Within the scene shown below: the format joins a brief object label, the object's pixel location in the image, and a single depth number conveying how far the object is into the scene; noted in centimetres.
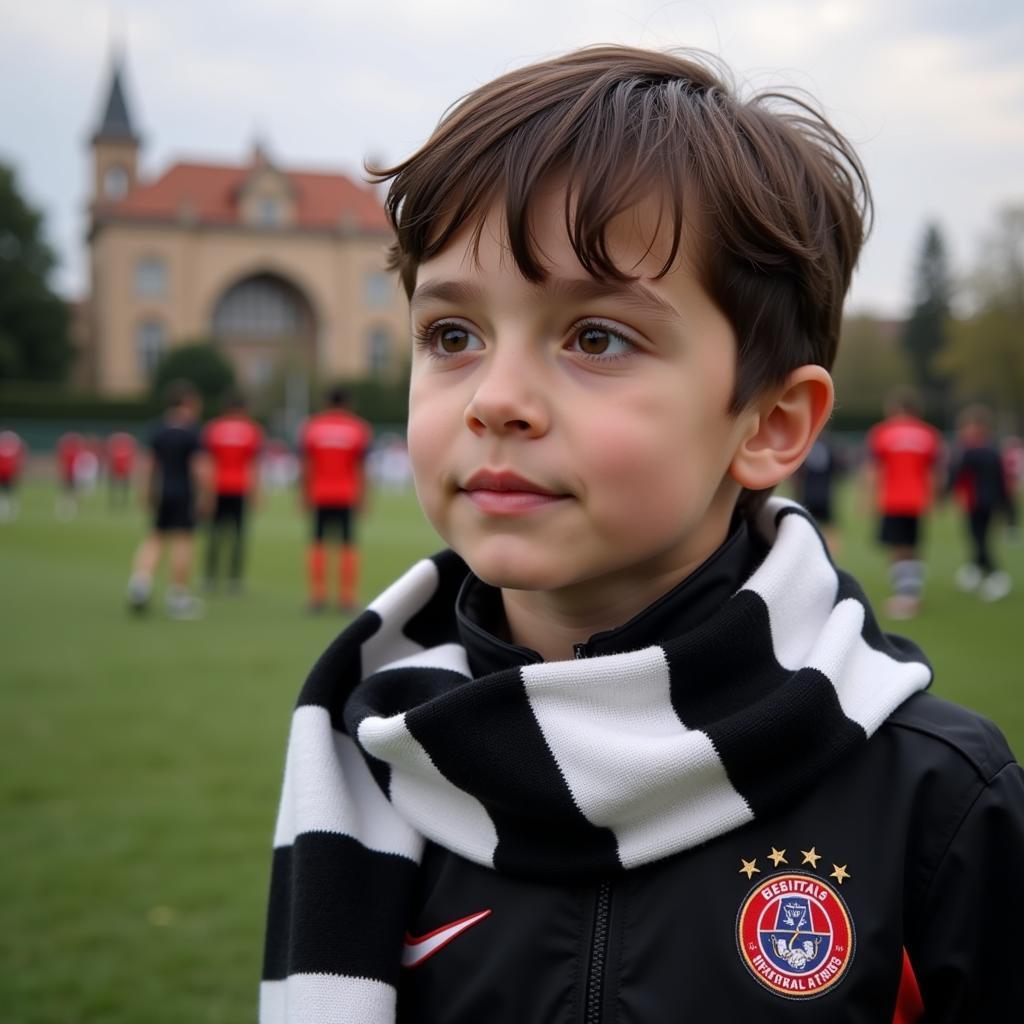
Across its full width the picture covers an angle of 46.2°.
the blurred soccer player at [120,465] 3192
